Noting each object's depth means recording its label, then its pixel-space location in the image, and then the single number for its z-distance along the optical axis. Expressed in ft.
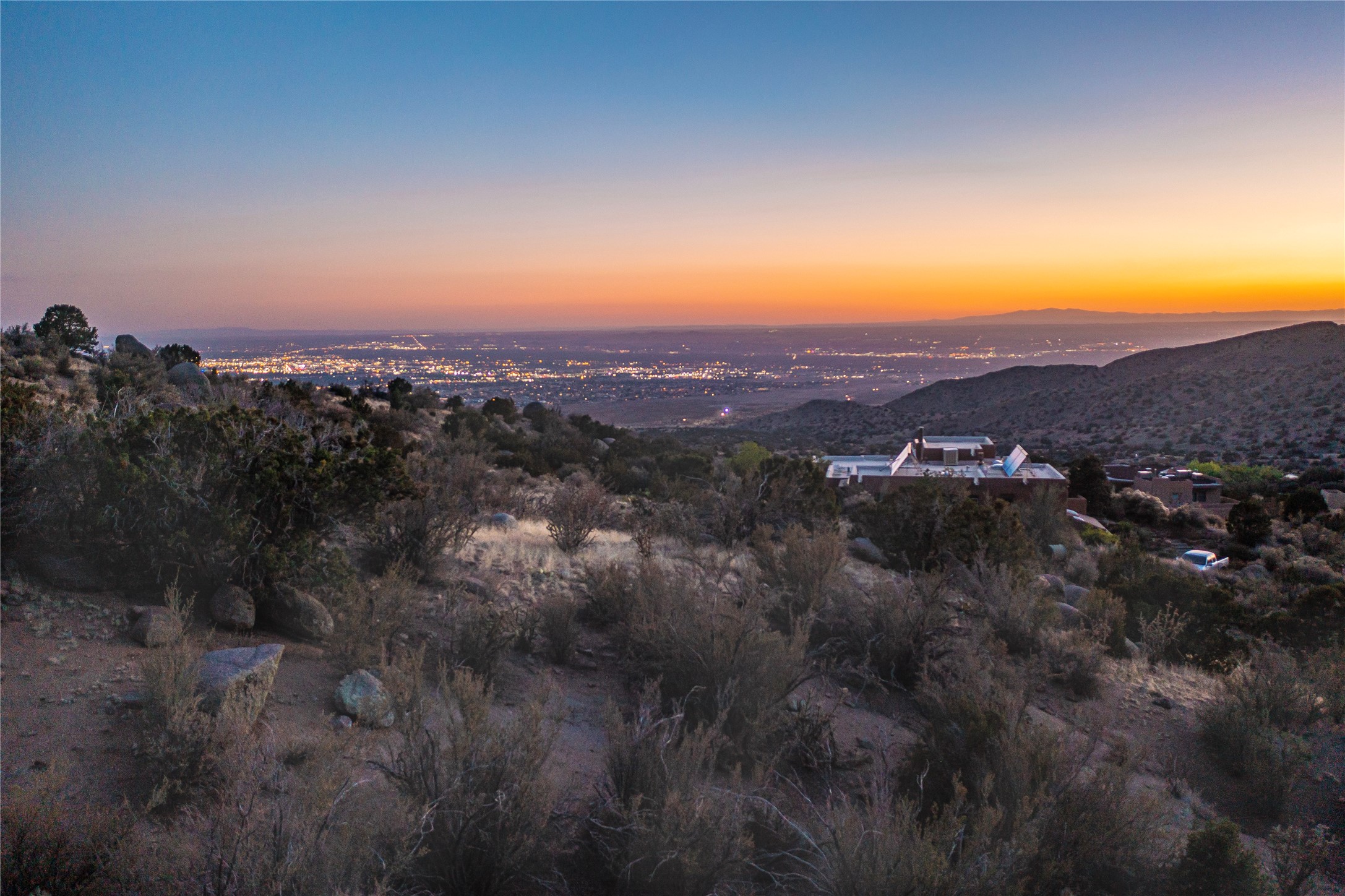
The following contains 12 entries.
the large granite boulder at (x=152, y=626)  17.65
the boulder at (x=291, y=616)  20.77
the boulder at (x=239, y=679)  14.71
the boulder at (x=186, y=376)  66.85
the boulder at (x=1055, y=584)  39.61
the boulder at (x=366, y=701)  17.07
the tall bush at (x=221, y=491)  20.17
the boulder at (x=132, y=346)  82.02
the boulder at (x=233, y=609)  19.52
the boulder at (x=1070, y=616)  34.32
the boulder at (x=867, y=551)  43.86
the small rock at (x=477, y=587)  26.53
